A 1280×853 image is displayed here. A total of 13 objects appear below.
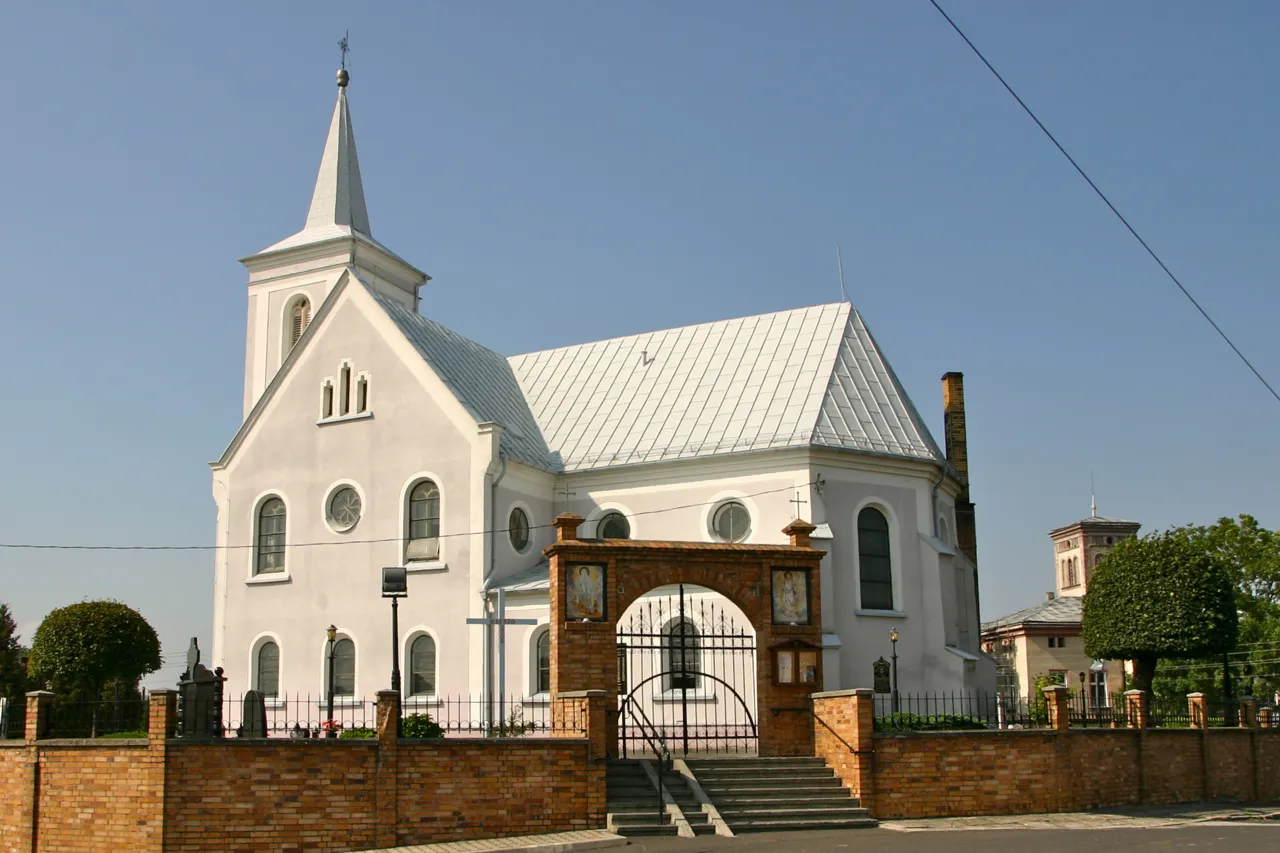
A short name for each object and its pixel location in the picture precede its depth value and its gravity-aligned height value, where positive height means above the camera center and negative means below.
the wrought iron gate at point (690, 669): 28.02 -0.63
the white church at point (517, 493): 30.66 +3.73
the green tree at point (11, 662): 42.06 -0.24
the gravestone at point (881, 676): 30.28 -0.83
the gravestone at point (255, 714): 19.77 -0.96
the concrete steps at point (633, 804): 18.31 -2.31
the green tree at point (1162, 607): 35.78 +0.77
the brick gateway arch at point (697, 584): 20.64 +0.63
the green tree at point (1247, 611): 53.56 +0.95
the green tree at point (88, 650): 35.62 +0.11
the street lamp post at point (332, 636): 28.05 +0.31
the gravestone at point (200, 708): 17.98 -0.77
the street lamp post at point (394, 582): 23.92 +1.21
